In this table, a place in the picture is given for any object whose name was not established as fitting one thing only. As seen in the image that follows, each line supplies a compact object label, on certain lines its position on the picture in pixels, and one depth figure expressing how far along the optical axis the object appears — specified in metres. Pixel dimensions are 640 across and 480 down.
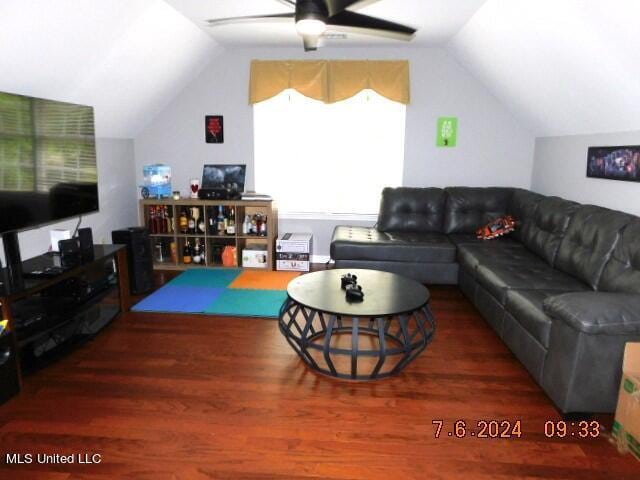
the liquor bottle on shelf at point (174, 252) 4.82
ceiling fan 2.26
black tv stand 2.34
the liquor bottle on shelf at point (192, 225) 4.79
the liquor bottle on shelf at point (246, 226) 4.81
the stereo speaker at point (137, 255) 3.91
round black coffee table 2.40
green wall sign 4.76
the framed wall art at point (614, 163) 2.99
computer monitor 4.98
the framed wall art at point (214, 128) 4.93
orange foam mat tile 4.16
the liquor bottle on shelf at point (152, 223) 4.79
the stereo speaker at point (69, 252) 2.87
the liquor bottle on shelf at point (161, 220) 4.79
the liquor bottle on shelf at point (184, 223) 4.80
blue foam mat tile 3.58
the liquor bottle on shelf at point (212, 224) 4.81
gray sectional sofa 2.02
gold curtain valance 4.61
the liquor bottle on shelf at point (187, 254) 4.88
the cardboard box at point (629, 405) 1.88
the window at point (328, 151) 4.86
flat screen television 2.54
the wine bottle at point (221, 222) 4.80
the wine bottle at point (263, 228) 4.79
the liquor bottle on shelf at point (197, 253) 4.87
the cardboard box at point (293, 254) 4.66
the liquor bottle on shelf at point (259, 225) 4.80
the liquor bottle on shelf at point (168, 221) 4.80
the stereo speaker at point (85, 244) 3.03
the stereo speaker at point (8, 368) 2.24
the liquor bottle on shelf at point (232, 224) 4.78
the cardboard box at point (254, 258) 4.73
